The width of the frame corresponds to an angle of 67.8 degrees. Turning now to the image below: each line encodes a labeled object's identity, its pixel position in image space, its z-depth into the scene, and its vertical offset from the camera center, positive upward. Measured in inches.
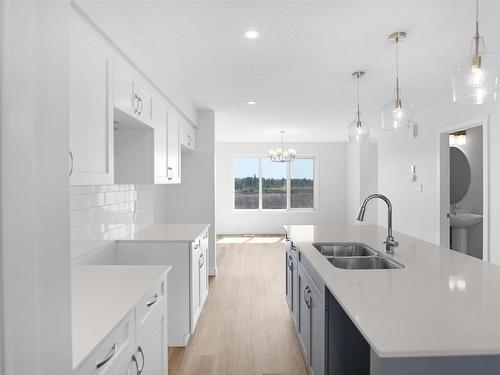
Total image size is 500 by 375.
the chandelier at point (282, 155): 303.0 +26.6
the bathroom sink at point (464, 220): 197.9 -17.6
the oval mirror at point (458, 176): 218.2 +6.6
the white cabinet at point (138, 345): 46.9 -24.1
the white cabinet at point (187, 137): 164.6 +24.1
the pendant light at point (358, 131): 130.3 +19.8
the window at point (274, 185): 370.6 +2.0
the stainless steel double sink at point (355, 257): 93.4 -18.9
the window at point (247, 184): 370.0 +3.0
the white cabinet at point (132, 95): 86.6 +24.1
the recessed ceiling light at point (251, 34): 95.9 +40.1
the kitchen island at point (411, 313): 42.8 -17.7
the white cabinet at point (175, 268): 118.6 -26.2
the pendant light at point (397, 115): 103.6 +20.3
